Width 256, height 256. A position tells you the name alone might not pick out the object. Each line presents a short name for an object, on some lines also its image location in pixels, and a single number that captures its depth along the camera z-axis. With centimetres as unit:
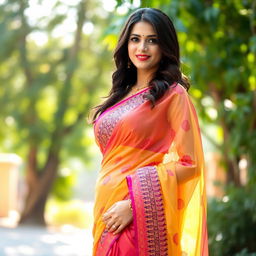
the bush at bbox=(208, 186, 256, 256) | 545
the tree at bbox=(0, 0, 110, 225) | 1383
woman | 232
